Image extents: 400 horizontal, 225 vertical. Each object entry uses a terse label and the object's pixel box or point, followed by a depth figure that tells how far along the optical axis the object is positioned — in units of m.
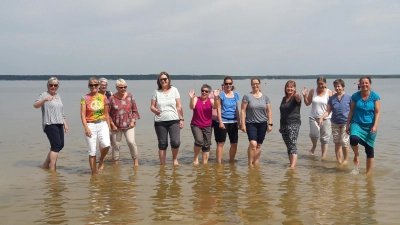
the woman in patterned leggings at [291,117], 8.57
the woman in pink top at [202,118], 8.90
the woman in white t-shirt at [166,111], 8.61
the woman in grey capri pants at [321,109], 9.70
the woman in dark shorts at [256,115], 8.71
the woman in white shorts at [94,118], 7.93
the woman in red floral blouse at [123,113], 8.76
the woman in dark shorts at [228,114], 8.93
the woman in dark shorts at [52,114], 8.36
